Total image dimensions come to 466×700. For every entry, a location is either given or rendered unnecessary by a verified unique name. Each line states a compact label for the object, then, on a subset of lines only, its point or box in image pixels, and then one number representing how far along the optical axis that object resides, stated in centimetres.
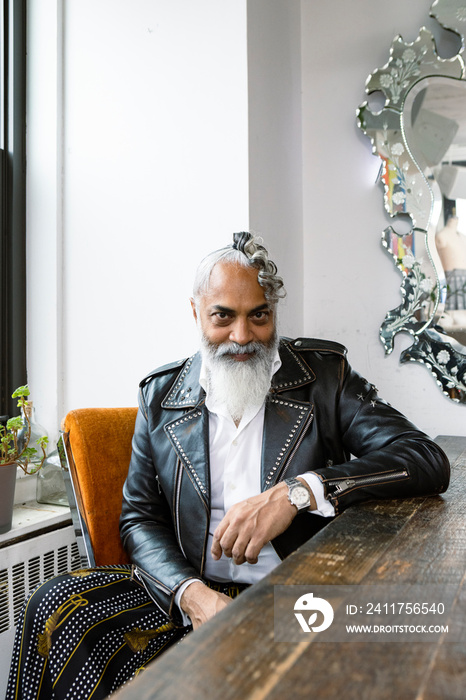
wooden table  58
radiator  183
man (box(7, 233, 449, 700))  131
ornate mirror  240
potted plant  182
